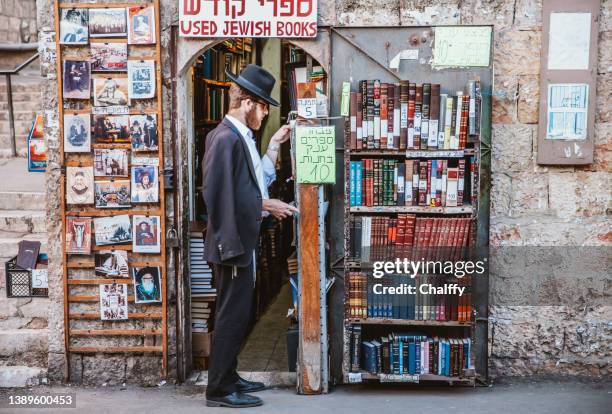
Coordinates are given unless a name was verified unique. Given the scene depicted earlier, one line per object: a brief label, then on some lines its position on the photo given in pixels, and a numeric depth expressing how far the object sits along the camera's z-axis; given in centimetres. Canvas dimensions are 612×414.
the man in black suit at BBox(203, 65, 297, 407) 443
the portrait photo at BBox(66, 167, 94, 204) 505
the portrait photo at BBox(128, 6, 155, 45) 490
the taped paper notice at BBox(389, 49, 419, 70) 481
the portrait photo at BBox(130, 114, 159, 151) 498
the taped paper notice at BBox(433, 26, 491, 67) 477
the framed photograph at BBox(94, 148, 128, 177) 501
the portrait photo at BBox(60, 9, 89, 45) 493
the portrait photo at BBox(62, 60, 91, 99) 497
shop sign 481
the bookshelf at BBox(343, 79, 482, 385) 468
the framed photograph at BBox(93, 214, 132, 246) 507
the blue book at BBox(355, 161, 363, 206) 477
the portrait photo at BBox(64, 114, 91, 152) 501
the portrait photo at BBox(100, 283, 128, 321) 511
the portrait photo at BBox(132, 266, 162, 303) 508
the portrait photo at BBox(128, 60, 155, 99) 494
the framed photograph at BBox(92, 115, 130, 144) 500
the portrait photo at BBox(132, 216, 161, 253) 505
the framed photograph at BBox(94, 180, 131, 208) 504
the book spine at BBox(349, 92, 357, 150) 468
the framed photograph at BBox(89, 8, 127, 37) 492
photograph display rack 495
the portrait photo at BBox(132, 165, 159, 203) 501
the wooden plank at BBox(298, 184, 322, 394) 474
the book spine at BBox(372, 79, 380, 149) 466
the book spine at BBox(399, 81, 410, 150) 466
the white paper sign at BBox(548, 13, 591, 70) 481
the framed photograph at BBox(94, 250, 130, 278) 508
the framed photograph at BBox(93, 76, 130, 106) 498
